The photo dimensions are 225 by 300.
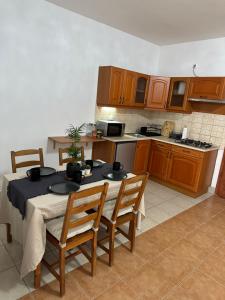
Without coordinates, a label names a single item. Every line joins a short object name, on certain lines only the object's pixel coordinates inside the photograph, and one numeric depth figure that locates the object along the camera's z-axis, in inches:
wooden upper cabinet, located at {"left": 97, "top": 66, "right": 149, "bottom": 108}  142.5
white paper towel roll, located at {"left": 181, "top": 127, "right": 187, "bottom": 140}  164.7
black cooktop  145.8
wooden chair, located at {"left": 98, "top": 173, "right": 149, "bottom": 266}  76.1
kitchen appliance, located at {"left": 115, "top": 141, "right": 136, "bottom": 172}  148.7
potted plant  78.6
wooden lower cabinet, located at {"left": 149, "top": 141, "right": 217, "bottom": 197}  142.7
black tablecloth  67.1
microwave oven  151.1
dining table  62.8
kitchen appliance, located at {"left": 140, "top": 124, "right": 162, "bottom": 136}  178.9
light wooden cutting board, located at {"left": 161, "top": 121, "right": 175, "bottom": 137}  178.9
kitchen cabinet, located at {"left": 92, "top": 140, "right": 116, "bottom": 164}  146.5
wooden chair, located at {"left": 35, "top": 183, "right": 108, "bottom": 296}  61.4
